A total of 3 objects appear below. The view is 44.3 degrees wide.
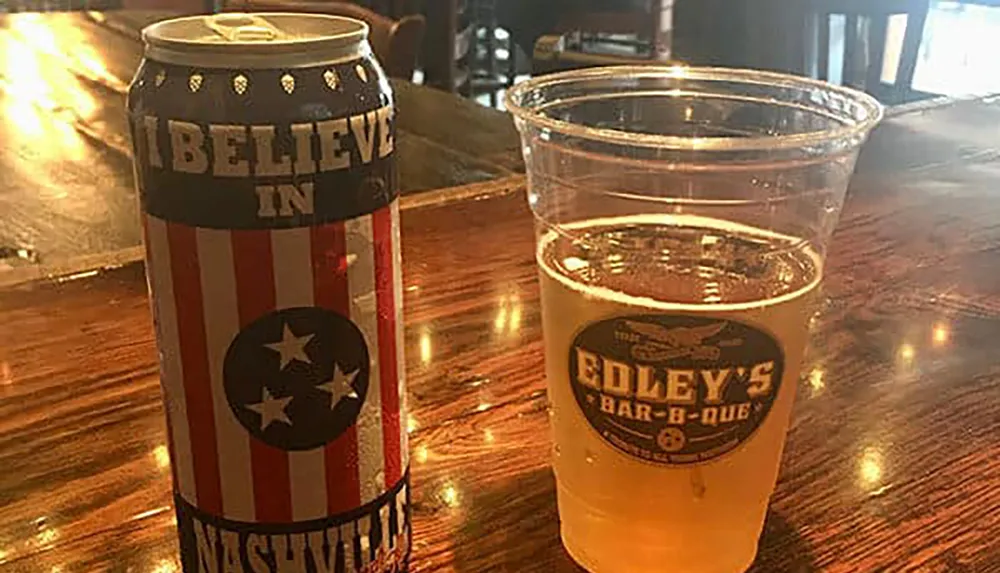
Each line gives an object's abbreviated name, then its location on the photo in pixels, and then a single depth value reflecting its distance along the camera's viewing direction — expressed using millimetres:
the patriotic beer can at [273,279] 490
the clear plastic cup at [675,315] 550
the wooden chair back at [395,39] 2000
